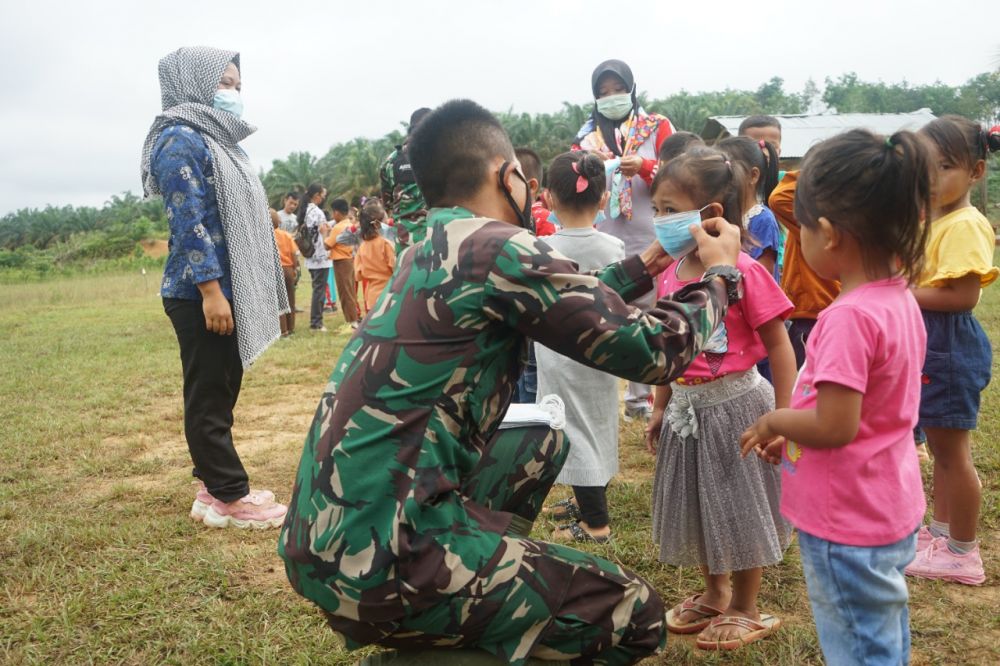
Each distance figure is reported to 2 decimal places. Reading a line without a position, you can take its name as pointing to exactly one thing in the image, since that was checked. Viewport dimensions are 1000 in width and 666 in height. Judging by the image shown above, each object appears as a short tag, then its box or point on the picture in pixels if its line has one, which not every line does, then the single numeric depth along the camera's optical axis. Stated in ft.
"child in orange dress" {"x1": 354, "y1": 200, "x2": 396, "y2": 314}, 26.11
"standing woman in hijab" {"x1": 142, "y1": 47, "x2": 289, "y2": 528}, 10.78
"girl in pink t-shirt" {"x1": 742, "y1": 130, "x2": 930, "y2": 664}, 5.32
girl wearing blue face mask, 7.38
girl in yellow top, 8.31
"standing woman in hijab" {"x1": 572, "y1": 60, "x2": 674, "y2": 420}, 14.46
